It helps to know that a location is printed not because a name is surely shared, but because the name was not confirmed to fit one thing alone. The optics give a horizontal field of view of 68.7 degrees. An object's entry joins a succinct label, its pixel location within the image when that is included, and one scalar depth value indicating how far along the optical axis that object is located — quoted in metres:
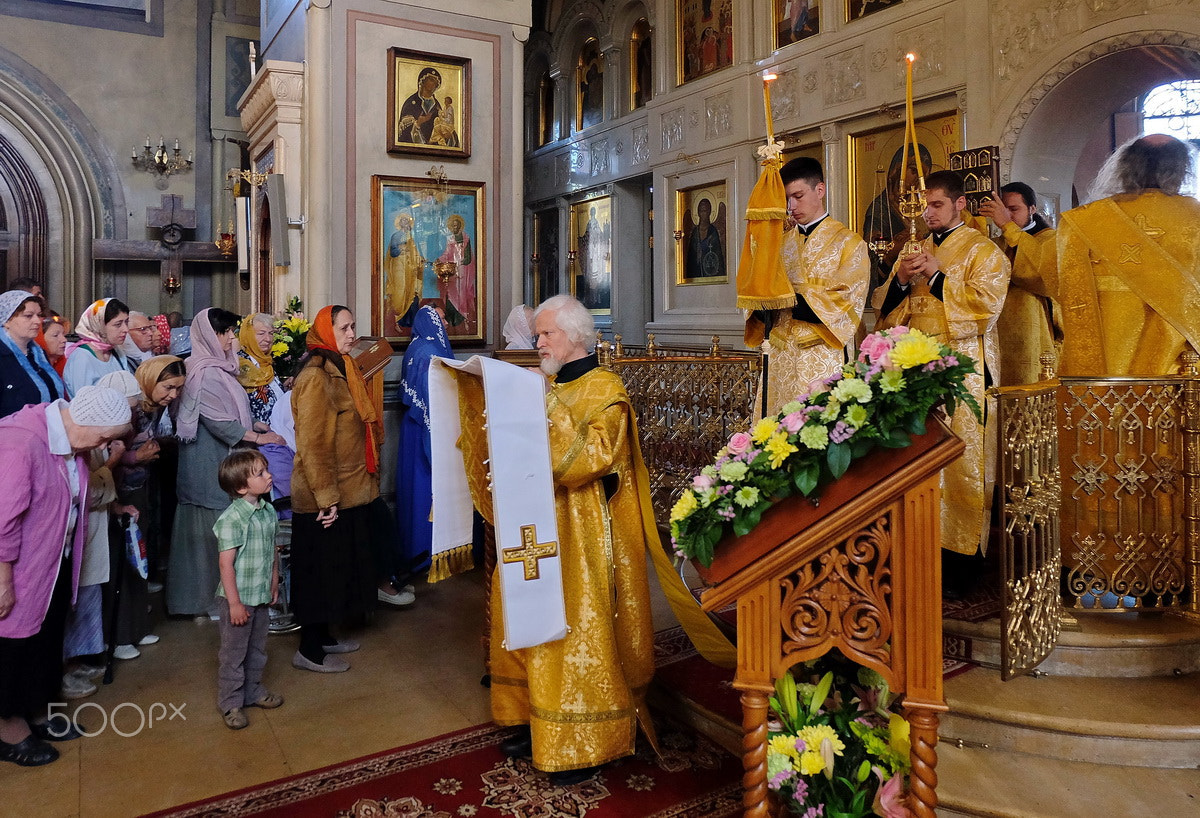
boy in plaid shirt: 3.75
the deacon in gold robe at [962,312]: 3.86
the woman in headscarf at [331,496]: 4.27
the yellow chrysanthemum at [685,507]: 2.48
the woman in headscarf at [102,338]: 4.75
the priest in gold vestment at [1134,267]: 3.80
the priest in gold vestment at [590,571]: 3.10
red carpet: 3.03
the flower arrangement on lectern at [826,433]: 2.22
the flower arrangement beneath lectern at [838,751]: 2.47
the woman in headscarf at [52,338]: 4.81
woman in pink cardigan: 3.22
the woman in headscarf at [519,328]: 6.70
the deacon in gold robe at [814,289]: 3.86
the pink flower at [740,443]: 2.50
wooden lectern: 2.27
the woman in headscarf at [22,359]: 4.00
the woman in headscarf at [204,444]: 5.05
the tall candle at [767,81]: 2.94
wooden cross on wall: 10.96
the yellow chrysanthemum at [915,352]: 2.22
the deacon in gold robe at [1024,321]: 4.83
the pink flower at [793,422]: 2.35
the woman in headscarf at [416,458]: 5.85
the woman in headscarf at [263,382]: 5.48
